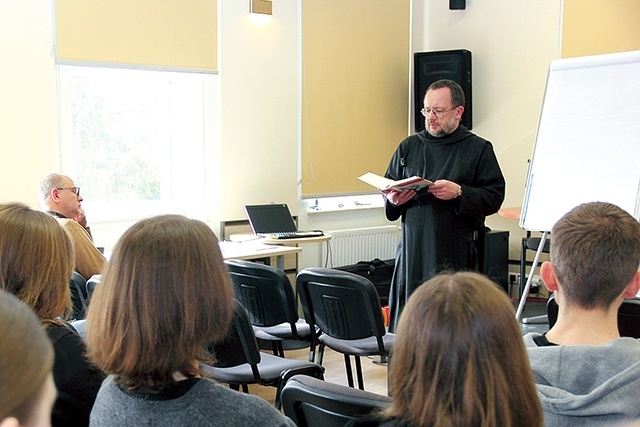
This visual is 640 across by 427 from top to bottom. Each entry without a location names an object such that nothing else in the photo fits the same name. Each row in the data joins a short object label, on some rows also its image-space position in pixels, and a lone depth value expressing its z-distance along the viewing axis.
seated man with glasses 3.93
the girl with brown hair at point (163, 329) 1.34
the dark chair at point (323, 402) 1.69
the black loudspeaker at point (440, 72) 6.63
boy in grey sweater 1.49
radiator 6.30
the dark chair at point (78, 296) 3.21
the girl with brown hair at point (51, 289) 1.71
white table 4.57
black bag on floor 6.05
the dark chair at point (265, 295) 3.37
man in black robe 3.60
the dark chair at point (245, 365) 2.95
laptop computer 5.31
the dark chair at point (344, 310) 3.21
